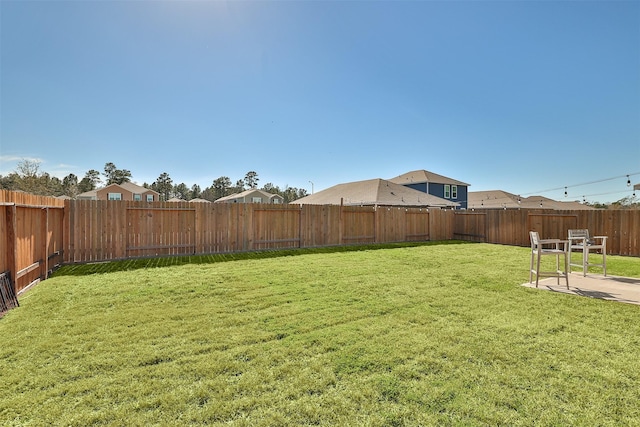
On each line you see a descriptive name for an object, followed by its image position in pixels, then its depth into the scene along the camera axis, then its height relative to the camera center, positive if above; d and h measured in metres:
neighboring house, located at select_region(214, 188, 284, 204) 40.44 +2.83
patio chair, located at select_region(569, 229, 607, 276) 5.71 -0.54
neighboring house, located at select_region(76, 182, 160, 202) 32.66 +2.84
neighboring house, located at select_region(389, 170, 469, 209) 27.19 +3.01
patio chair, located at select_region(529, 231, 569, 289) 4.94 -0.61
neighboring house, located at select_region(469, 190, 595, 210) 30.59 +1.68
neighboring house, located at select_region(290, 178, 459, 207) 21.78 +1.68
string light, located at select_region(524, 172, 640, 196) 16.55 +2.78
